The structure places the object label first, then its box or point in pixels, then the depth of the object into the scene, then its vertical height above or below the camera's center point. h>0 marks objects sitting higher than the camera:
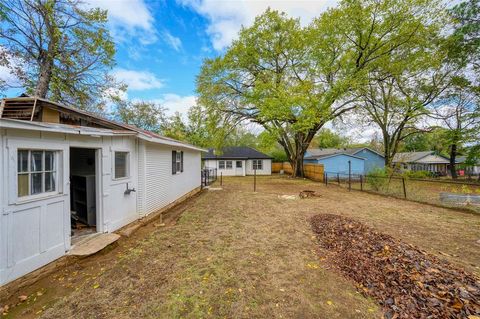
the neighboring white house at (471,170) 28.88 -1.85
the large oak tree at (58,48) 9.26 +5.90
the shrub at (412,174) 12.14 -1.01
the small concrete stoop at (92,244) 3.81 -1.70
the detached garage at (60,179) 2.89 -0.33
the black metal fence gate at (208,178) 15.87 -1.61
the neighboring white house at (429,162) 29.78 -0.61
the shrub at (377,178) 11.09 -1.13
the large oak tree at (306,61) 13.90 +8.44
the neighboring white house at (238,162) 25.14 -0.16
